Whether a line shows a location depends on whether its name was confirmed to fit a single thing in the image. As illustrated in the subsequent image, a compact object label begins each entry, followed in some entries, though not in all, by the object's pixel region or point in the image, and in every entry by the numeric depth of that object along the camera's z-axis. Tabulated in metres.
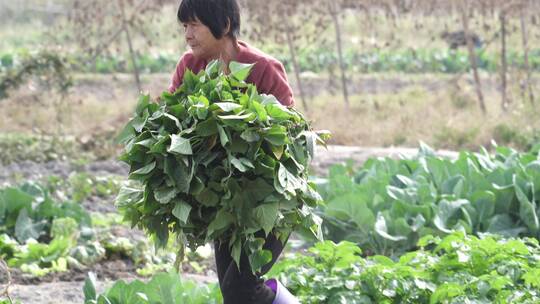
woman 8.05
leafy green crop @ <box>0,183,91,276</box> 12.40
